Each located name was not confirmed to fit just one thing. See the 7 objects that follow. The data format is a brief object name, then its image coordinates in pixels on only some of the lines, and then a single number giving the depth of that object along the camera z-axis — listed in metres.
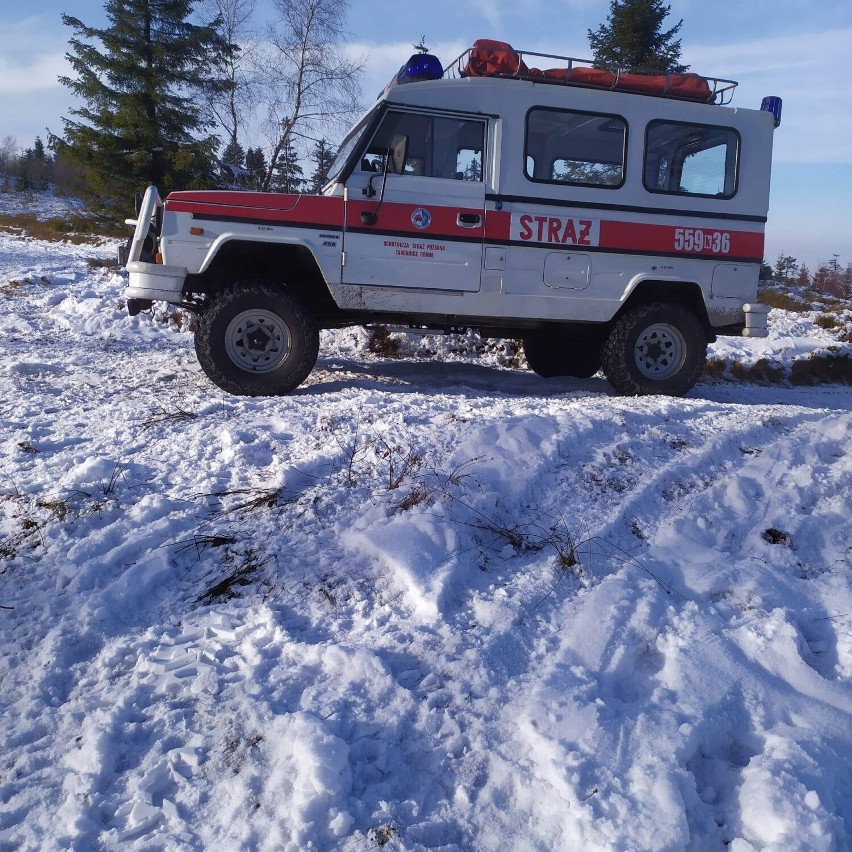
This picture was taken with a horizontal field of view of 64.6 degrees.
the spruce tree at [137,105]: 18.83
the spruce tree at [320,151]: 18.35
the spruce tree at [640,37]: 20.94
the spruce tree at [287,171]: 19.74
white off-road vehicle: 5.22
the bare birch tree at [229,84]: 20.19
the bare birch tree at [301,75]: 19.36
